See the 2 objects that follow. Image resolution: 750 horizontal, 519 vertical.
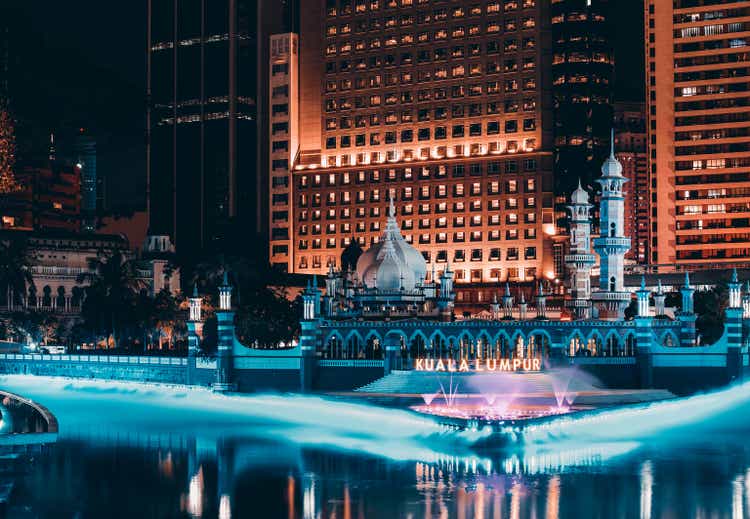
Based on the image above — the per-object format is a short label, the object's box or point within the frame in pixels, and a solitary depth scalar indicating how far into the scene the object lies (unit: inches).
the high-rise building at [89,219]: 7470.0
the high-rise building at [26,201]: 3412.9
